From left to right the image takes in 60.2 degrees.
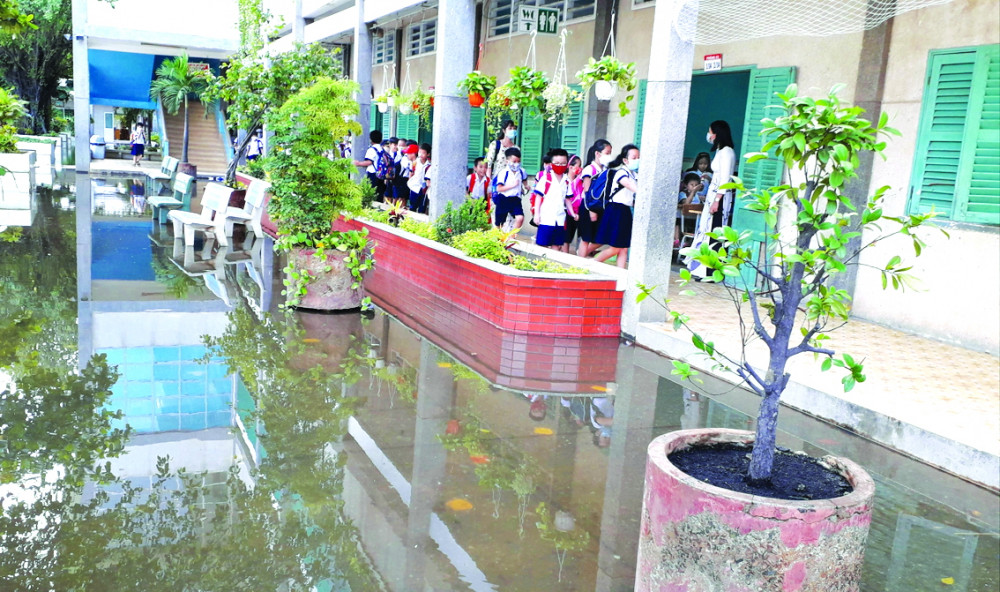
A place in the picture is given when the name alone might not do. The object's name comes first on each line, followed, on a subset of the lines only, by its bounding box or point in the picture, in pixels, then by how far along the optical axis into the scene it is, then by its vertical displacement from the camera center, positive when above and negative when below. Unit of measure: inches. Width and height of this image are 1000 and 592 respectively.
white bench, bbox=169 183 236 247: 495.5 -55.8
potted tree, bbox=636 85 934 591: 111.5 -43.2
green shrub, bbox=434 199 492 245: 393.4 -34.9
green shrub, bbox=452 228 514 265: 354.6 -42.1
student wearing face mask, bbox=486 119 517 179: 506.6 -2.4
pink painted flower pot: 110.9 -48.3
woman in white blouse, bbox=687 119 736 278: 391.2 -12.1
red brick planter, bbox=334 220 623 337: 324.8 -57.7
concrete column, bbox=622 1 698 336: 300.8 +1.2
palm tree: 1300.4 +54.8
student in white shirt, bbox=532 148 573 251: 425.1 -22.9
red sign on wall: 420.5 +47.7
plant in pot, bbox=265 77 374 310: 337.7 -26.4
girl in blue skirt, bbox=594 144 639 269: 386.0 -27.1
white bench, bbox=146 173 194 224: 591.8 -55.0
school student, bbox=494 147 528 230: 462.3 -23.7
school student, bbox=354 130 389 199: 597.6 -18.3
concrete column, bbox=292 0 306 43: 725.3 +86.1
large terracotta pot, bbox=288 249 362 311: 343.6 -57.9
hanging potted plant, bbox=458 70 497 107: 409.4 +27.2
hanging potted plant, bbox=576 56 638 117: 338.8 +30.3
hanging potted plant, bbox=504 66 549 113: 397.1 +28.0
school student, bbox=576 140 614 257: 411.5 -15.1
